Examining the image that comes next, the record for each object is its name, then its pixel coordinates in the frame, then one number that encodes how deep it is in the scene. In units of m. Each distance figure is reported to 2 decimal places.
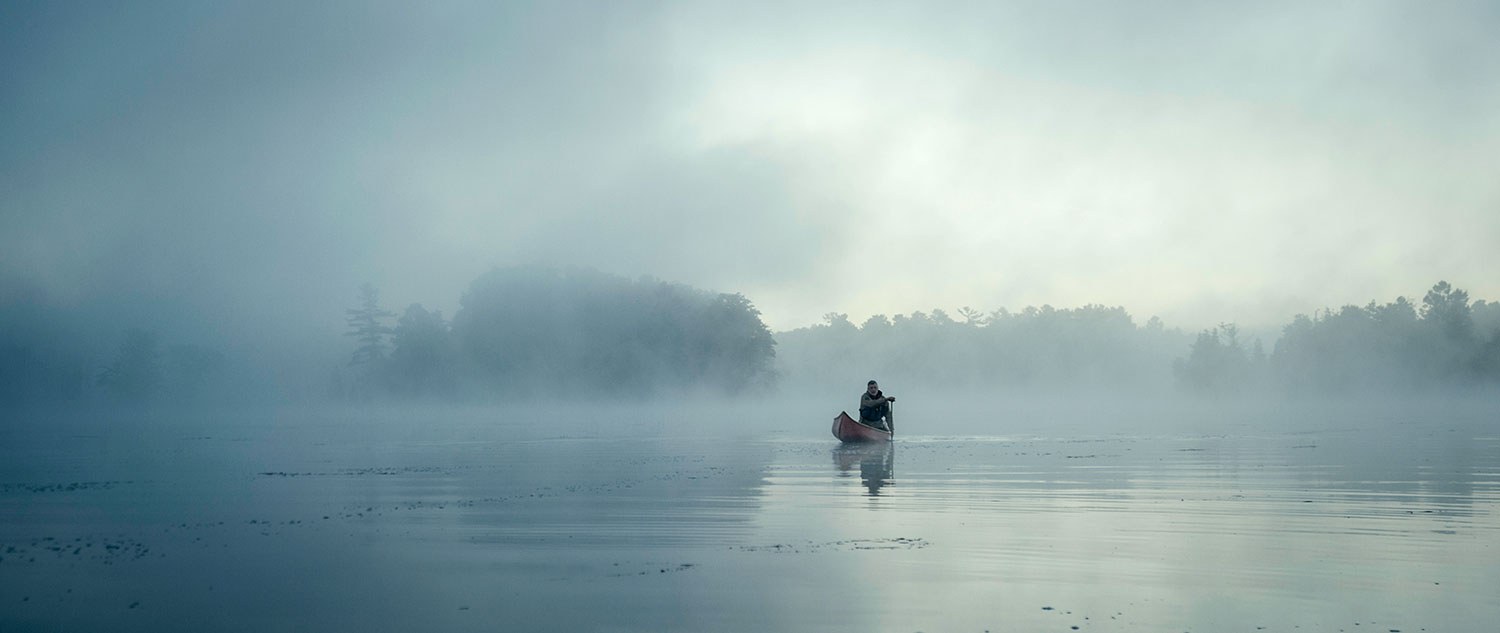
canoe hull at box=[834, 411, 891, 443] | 33.75
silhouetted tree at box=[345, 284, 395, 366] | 130.75
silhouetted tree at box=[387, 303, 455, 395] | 122.00
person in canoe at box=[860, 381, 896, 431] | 35.53
